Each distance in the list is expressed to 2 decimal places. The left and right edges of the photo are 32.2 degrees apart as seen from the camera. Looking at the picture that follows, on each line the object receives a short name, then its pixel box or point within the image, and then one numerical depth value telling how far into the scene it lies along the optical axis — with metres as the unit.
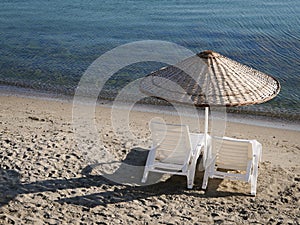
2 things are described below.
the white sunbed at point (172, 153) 8.74
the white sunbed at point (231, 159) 8.84
